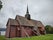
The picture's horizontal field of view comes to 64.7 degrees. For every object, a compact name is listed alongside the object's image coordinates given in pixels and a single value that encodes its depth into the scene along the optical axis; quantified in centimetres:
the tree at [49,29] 1659
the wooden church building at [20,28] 1253
